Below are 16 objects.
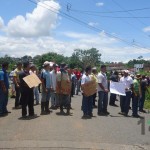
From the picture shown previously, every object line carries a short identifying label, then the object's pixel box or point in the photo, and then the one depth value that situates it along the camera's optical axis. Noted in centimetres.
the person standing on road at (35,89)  699
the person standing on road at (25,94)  596
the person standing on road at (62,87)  662
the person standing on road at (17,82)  704
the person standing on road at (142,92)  806
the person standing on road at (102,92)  681
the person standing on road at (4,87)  609
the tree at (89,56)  5740
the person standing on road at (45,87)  649
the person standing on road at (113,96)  902
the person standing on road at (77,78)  1266
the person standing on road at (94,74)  659
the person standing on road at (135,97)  686
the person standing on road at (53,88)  671
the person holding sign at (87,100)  644
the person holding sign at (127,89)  699
